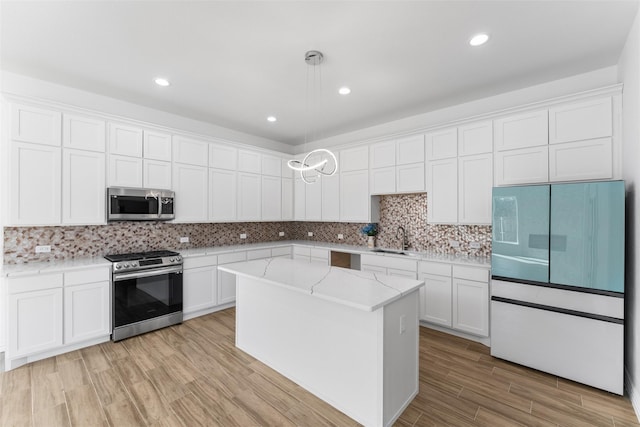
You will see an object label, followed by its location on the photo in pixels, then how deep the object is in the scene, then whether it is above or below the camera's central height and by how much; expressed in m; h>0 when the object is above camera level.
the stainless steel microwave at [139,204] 3.41 +0.12
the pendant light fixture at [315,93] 2.66 +1.56
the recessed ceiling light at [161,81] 3.15 +1.57
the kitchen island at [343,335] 1.94 -1.01
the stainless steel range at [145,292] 3.22 -1.00
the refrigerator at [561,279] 2.29 -0.60
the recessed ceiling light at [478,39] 2.36 +1.57
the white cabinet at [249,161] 4.84 +0.97
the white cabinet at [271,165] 5.22 +0.96
